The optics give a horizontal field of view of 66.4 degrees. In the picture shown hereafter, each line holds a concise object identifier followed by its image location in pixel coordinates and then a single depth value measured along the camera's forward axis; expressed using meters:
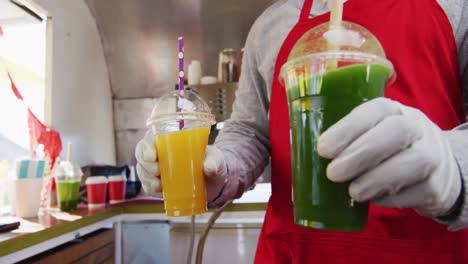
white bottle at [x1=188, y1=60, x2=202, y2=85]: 2.80
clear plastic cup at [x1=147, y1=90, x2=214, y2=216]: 0.78
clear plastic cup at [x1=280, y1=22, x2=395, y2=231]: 0.53
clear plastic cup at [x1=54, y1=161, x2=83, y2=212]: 1.91
